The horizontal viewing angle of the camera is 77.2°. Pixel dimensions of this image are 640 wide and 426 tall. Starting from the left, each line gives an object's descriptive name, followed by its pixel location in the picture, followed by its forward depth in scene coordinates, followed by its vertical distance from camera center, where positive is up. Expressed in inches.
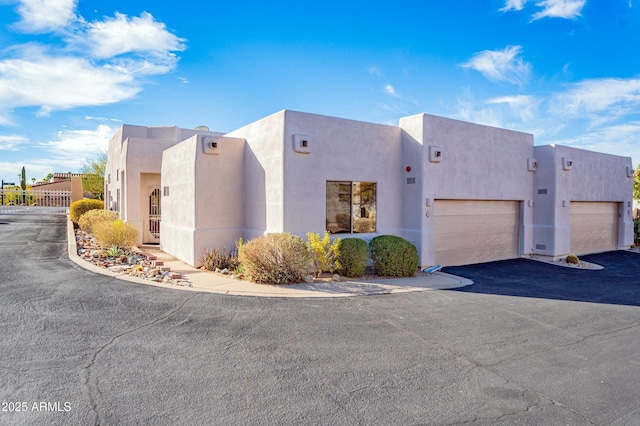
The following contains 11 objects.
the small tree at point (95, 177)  1246.8 +81.0
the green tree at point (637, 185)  1155.3 +54.4
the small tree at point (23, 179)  1795.0 +103.7
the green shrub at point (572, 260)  578.9 -81.8
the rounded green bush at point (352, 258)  411.2 -56.7
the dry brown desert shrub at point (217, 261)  435.5 -64.2
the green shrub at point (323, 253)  395.5 -50.3
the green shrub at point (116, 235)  516.4 -42.8
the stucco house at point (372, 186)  435.8 +21.1
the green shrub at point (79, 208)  813.9 -12.3
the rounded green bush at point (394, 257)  423.5 -57.6
